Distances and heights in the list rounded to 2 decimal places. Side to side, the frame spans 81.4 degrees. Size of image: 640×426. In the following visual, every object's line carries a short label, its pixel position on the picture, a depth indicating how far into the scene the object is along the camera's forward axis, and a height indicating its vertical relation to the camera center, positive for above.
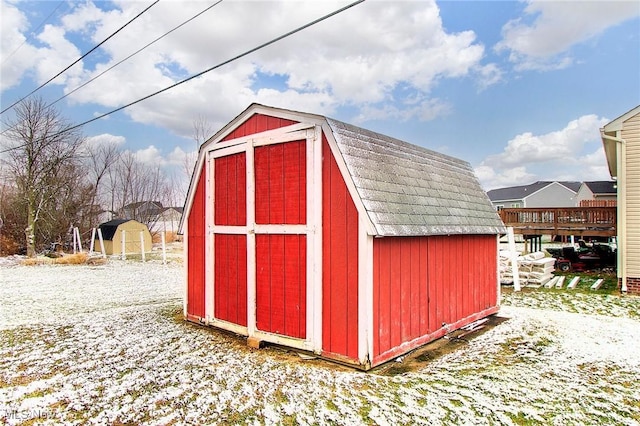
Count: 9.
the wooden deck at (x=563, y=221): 11.39 -0.25
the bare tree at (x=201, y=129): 25.70 +6.12
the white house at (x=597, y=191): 32.34 +2.00
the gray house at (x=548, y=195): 37.69 +1.85
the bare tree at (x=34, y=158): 20.72 +3.55
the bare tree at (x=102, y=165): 29.16 +4.23
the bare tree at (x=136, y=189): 31.19 +2.45
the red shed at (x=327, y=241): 4.24 -0.34
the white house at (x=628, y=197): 9.05 +0.38
